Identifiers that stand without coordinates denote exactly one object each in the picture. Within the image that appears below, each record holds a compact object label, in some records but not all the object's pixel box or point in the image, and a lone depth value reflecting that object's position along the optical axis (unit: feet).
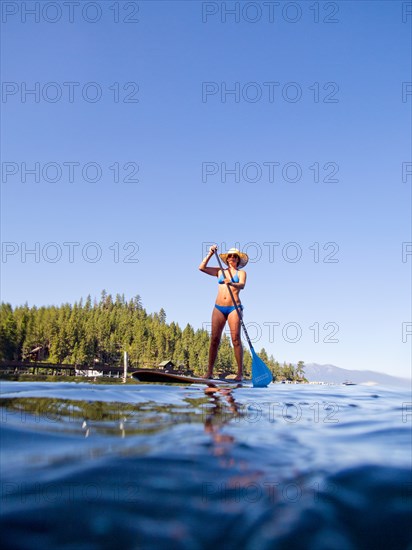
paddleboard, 20.59
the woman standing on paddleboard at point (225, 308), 26.53
